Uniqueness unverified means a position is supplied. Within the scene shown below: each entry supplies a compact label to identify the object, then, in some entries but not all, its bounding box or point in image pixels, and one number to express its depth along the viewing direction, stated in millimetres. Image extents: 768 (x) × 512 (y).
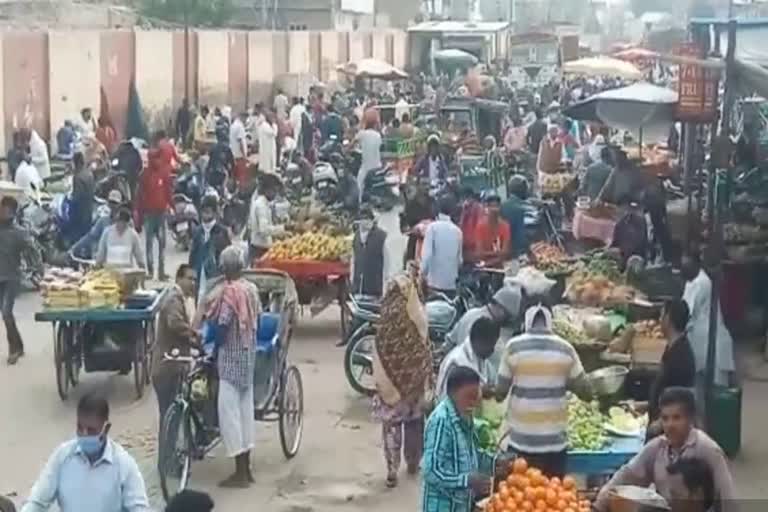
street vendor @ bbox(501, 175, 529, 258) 16328
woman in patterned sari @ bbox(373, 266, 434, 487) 10562
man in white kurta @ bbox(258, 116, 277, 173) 27359
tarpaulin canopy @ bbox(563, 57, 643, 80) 33031
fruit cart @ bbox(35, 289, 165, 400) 12688
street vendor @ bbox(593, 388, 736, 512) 6785
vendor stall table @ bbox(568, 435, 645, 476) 8852
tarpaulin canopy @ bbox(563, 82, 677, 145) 16969
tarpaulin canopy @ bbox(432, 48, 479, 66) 49781
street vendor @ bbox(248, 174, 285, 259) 16172
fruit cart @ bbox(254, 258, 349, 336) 15484
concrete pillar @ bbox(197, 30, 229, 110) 36625
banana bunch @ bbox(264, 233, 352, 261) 15602
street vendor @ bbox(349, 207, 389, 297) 14078
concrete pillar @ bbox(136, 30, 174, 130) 31812
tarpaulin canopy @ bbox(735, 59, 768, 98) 11812
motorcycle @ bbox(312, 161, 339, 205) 19766
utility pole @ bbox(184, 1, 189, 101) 34812
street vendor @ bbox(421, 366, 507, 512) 7496
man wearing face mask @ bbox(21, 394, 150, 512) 6480
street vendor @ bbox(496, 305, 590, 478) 8570
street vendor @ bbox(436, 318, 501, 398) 8922
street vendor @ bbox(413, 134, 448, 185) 22578
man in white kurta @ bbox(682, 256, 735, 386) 11391
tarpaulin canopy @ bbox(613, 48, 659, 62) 36356
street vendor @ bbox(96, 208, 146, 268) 13836
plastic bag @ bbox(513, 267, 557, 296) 12133
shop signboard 15617
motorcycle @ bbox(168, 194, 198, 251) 21016
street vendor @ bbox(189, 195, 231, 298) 13812
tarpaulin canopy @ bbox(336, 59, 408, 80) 37531
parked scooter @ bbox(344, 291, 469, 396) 13005
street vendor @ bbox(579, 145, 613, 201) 20109
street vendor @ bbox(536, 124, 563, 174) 23688
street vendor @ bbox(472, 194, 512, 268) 14867
